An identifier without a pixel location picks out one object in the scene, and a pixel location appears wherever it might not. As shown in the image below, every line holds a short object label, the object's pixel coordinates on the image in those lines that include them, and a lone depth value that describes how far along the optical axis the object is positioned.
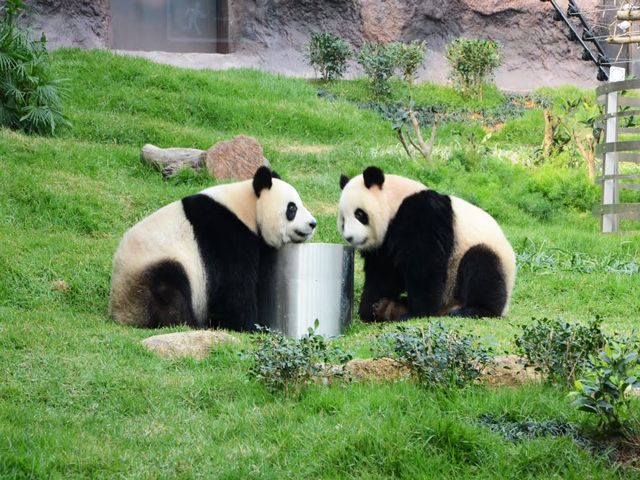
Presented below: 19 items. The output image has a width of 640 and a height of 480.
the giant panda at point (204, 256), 15.25
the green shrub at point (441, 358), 10.65
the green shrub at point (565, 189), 26.89
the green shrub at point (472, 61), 41.22
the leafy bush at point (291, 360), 10.90
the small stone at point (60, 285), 17.22
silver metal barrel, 15.64
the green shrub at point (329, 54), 41.72
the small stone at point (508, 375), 11.15
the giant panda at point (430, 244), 16.02
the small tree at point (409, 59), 41.19
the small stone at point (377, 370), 11.32
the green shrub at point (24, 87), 26.70
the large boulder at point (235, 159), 24.95
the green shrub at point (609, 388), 9.19
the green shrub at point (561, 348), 10.90
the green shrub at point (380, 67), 40.09
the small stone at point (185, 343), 12.81
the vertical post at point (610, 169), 24.45
